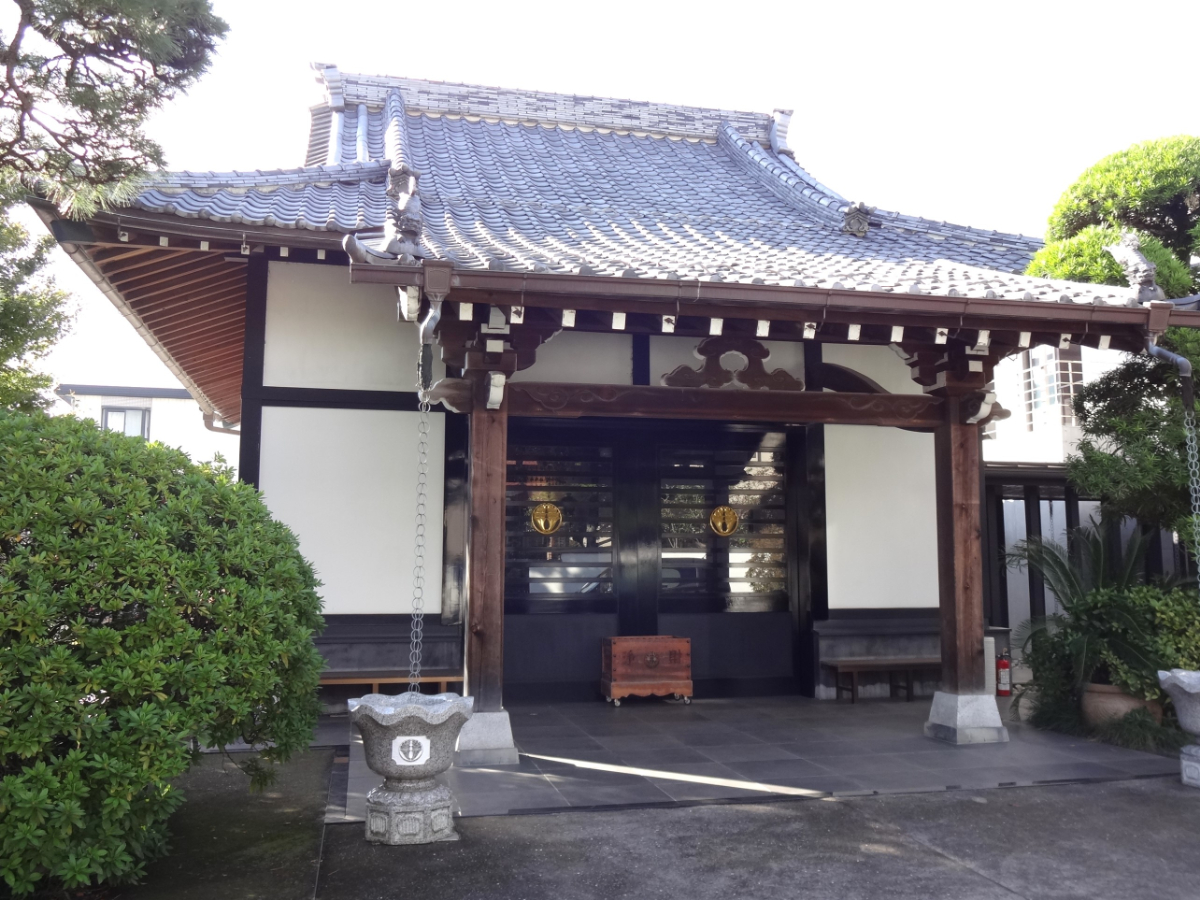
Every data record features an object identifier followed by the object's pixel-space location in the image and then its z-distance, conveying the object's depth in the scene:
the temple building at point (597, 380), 6.15
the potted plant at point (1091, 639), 6.90
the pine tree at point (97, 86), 4.58
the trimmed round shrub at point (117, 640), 3.47
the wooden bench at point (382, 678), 7.30
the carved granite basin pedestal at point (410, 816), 4.52
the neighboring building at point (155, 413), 24.91
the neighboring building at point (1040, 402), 13.69
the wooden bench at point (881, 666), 8.61
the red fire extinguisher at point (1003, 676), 9.25
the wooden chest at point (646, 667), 8.46
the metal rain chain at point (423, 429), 5.47
